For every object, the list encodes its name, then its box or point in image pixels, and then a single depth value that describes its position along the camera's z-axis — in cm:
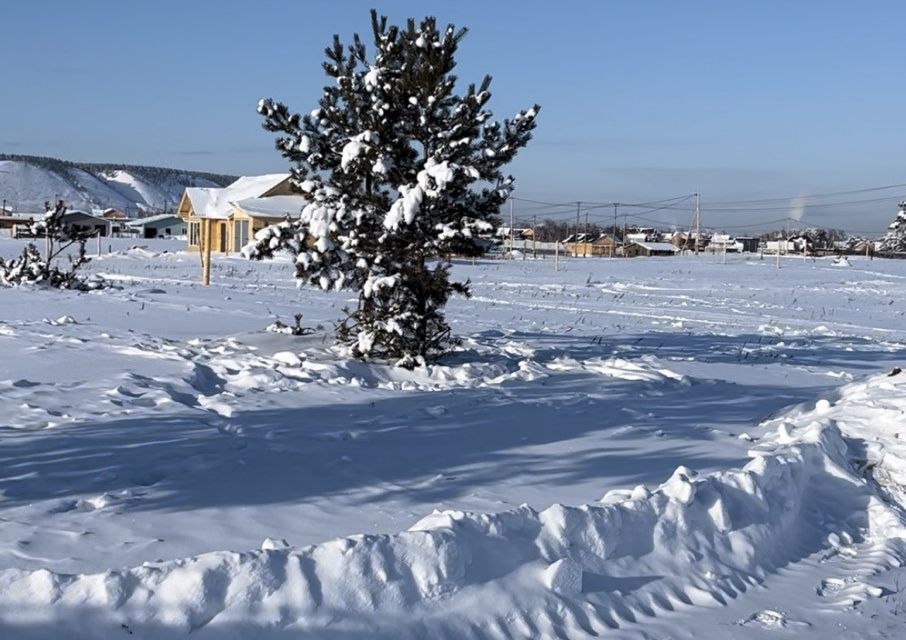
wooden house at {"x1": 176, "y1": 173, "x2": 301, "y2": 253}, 5394
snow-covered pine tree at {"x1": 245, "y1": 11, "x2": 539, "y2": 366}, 1290
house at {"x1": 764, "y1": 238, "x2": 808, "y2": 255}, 11256
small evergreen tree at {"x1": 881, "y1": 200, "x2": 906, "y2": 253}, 10575
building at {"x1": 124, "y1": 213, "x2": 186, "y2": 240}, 11129
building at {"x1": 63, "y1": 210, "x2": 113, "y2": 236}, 9232
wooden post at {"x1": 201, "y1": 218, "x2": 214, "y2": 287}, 2769
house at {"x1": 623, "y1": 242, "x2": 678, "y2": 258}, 11592
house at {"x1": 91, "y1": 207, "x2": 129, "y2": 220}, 15475
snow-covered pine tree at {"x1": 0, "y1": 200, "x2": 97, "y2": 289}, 2267
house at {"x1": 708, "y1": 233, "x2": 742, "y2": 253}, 11388
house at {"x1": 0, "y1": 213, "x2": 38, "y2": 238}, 11042
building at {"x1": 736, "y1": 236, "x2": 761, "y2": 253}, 16012
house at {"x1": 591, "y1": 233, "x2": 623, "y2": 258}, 11250
